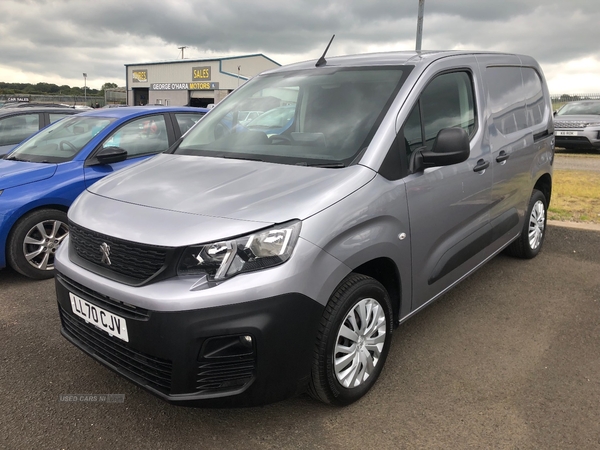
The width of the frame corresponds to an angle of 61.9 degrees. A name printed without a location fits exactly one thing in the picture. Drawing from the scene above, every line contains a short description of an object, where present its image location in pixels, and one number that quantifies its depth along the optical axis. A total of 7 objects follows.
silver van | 2.18
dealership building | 50.94
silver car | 14.11
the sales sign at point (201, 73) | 51.53
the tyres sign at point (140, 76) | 56.59
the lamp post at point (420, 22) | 10.37
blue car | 4.45
